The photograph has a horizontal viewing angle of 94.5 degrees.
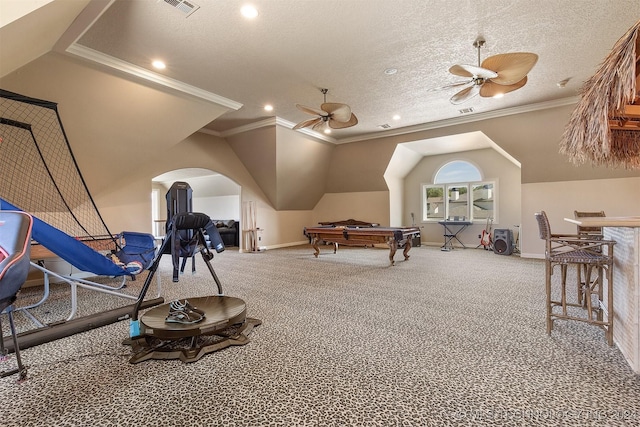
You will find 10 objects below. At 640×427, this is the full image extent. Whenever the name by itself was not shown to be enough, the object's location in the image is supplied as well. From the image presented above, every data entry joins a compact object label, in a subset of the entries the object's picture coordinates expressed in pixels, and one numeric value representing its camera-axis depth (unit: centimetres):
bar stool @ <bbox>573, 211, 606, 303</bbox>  315
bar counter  207
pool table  600
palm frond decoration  186
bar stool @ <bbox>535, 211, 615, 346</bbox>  245
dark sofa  1012
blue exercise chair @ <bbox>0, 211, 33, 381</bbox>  188
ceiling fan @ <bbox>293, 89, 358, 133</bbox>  473
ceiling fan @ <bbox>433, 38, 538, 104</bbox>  308
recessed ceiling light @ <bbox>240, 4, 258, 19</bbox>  314
